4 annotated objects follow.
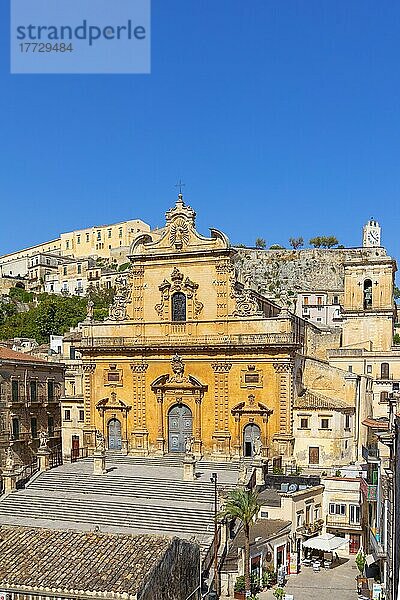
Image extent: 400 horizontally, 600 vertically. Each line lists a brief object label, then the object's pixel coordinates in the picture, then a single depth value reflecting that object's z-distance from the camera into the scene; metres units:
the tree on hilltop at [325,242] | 115.06
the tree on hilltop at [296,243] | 116.14
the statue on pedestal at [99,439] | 40.97
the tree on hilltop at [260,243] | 120.74
